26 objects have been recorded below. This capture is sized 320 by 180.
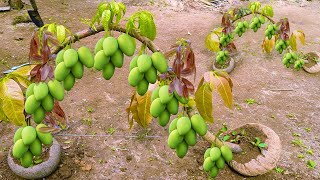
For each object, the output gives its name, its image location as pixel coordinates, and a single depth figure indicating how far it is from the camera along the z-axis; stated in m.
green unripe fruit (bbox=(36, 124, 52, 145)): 1.46
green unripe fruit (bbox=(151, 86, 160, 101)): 1.37
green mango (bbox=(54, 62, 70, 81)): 1.30
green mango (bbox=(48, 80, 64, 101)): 1.34
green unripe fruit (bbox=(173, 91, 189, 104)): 1.30
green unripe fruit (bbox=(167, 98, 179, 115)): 1.31
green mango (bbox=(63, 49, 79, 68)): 1.28
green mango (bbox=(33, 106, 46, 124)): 1.38
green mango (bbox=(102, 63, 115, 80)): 1.32
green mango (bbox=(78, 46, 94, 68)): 1.32
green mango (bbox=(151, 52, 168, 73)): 1.28
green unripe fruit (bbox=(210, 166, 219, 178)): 1.87
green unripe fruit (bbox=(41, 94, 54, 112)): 1.35
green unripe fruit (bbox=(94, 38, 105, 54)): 1.30
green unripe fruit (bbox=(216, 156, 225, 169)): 1.76
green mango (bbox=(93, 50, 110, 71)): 1.28
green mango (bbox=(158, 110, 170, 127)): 1.36
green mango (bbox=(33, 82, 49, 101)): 1.31
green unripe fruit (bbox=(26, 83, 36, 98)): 1.36
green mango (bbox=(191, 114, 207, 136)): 1.36
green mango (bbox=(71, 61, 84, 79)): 1.33
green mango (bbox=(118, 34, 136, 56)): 1.28
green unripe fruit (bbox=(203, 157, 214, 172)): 1.78
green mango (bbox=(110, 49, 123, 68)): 1.29
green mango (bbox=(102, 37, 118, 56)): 1.24
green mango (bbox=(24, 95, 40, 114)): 1.33
